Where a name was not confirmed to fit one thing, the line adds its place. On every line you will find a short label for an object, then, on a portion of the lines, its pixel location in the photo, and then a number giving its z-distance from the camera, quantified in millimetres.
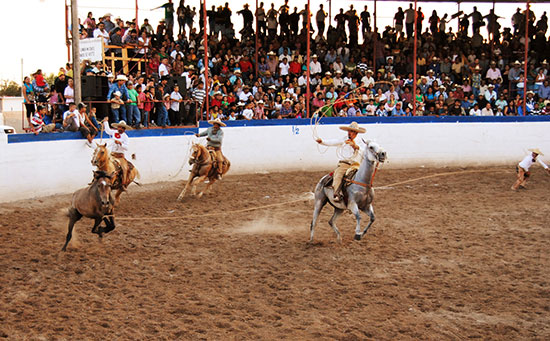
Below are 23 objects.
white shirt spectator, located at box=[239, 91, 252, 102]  19816
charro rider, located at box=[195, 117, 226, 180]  14984
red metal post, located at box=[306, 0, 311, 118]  18797
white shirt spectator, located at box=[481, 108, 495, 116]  21234
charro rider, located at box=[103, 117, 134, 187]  13282
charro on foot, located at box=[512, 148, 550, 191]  15539
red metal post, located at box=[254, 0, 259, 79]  21945
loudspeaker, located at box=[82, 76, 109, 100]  15930
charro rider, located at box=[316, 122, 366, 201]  10117
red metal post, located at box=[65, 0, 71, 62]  18814
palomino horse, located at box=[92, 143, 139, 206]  11867
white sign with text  15266
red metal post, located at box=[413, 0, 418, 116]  20083
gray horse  9883
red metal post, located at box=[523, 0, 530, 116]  20678
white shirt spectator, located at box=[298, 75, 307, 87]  21531
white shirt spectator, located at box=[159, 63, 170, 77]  19247
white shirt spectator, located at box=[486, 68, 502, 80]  23641
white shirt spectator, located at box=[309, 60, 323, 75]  22250
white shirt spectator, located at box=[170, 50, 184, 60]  20611
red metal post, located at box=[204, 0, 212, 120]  17531
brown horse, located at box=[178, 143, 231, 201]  14500
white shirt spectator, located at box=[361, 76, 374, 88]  21578
